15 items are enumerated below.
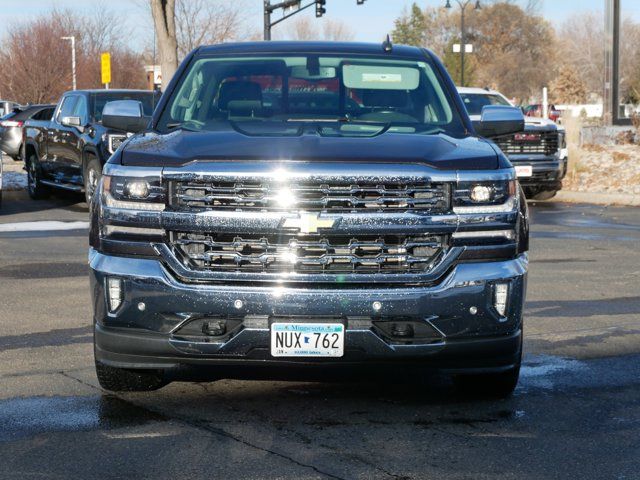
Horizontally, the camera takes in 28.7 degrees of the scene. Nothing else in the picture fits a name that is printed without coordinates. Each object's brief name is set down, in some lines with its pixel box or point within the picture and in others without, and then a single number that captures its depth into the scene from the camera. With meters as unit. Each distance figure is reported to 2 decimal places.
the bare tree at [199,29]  61.25
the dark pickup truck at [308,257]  5.56
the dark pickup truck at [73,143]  17.97
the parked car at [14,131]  29.80
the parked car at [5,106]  52.25
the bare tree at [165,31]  31.27
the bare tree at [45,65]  64.06
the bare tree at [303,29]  106.56
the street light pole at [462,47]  66.31
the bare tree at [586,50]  112.38
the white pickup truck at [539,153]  20.28
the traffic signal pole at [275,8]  41.28
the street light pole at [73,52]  59.22
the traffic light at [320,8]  43.41
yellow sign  41.88
